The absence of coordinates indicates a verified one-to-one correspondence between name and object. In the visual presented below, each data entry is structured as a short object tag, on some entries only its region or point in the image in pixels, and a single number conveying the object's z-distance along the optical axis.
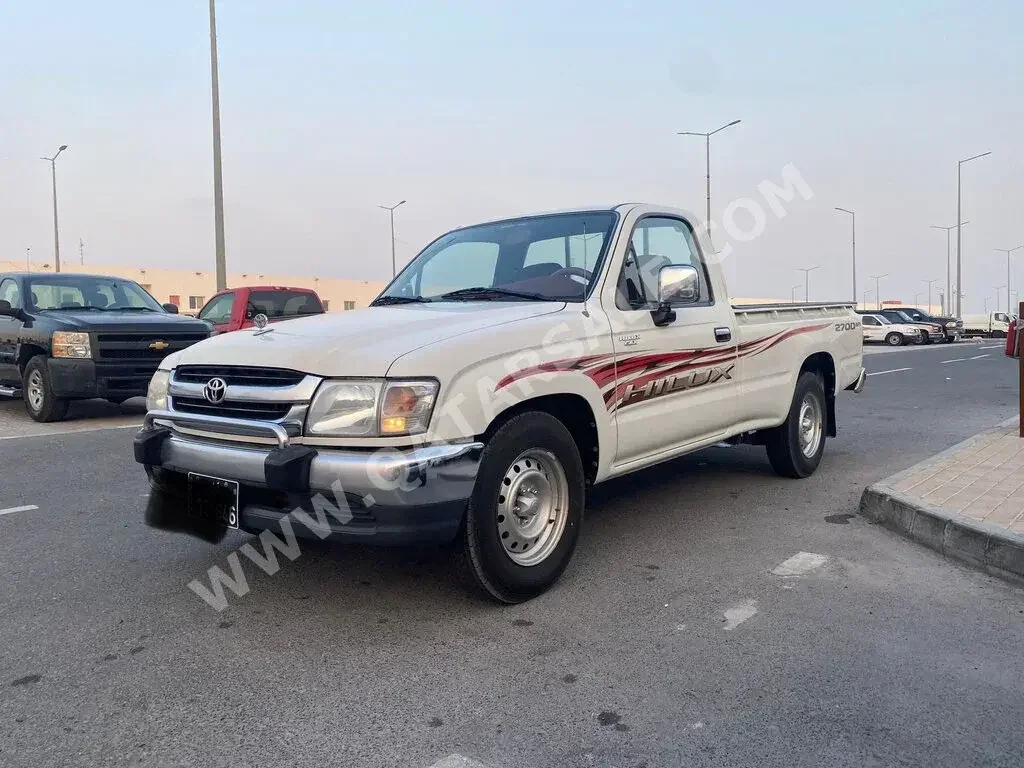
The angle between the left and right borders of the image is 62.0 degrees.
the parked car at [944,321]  38.88
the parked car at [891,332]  36.72
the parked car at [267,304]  13.08
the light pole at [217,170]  19.61
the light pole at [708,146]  29.23
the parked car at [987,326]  49.34
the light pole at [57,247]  40.21
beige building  65.94
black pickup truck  9.45
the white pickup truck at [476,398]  3.30
